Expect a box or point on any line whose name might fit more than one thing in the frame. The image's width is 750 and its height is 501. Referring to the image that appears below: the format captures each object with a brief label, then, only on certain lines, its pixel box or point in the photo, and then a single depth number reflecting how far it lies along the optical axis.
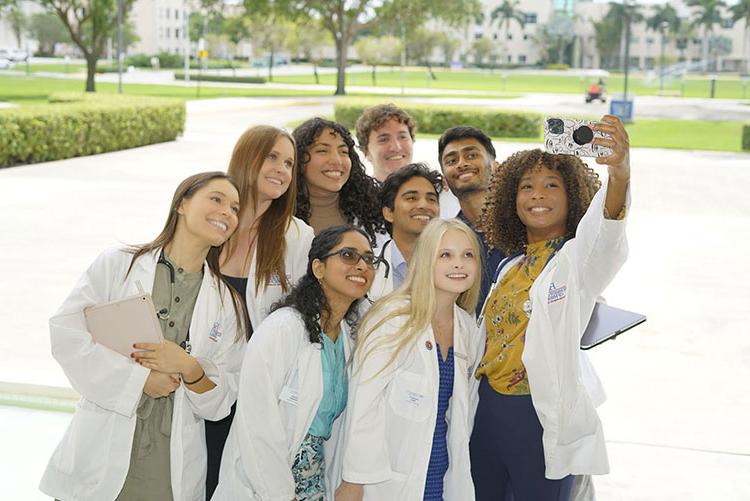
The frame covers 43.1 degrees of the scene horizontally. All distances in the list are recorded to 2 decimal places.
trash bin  29.77
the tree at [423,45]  72.25
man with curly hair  4.56
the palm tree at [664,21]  78.88
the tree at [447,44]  74.22
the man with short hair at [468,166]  4.00
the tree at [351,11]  44.41
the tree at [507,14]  93.88
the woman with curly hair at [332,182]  3.85
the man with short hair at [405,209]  3.50
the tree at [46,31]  86.00
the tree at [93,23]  36.97
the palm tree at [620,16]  82.31
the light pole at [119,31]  34.38
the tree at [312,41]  68.61
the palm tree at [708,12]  74.44
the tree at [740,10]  72.12
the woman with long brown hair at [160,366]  2.98
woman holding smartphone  2.86
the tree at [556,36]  91.00
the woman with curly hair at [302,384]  2.97
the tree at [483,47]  85.69
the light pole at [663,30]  80.32
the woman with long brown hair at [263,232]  3.32
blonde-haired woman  2.97
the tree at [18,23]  73.53
